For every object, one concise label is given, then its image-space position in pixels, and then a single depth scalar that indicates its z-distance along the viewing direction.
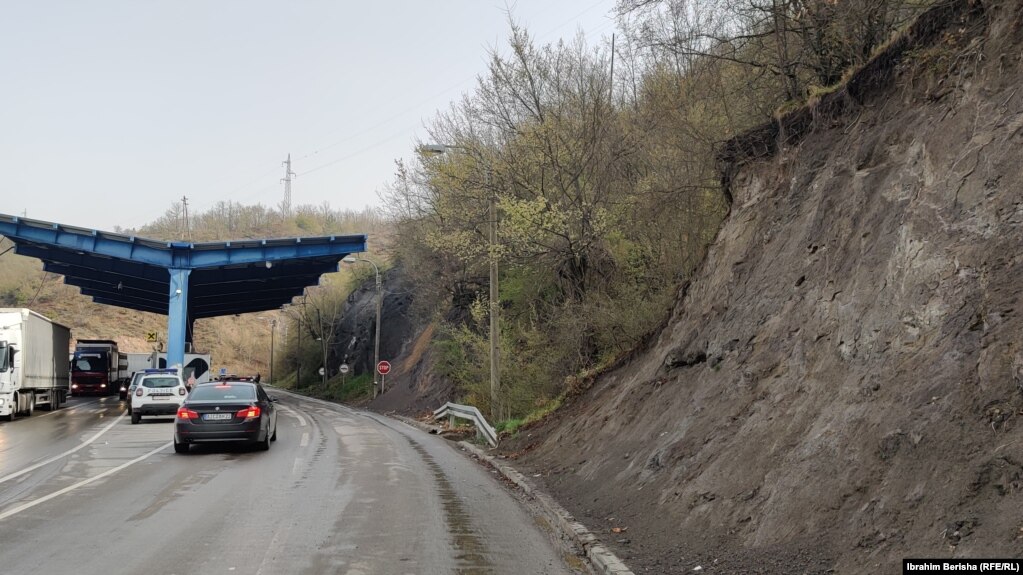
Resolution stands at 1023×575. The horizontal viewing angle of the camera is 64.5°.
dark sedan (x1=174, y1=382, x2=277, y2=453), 16.62
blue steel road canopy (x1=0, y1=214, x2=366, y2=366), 40.75
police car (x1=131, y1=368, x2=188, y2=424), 27.50
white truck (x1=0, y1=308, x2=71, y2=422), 27.92
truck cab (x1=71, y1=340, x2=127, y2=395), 49.06
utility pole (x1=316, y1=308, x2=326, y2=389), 69.06
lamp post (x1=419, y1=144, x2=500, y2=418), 22.03
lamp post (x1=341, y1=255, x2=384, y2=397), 44.47
